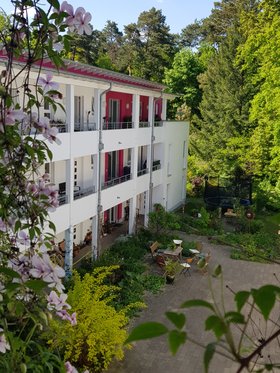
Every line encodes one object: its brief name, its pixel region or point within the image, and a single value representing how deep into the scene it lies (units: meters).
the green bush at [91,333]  9.22
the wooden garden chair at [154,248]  18.56
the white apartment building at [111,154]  15.25
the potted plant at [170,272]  16.42
